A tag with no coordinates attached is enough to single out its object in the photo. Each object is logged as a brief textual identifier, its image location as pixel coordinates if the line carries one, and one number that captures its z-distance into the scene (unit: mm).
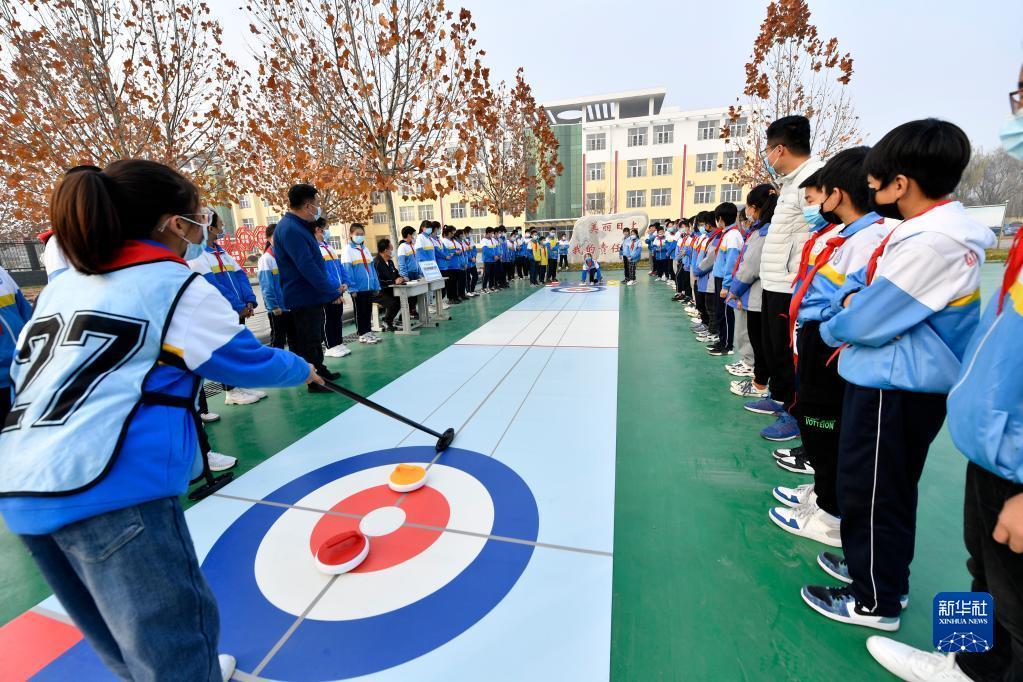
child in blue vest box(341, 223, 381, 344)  6211
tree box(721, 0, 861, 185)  9008
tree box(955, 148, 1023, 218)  28500
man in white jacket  2672
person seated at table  7074
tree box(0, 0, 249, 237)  5340
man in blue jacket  3924
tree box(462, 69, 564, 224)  15602
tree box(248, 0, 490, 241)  7121
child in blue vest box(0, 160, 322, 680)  916
